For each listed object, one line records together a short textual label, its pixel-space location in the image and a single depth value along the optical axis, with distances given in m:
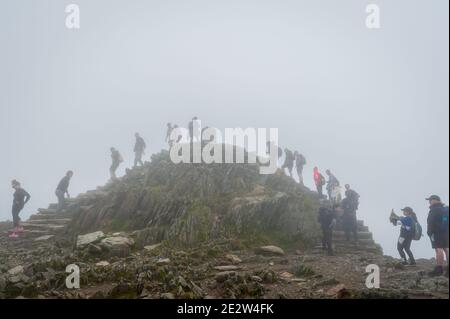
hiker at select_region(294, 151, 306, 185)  27.52
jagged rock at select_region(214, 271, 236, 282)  10.51
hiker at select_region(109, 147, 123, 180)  28.85
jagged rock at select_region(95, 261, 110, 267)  12.88
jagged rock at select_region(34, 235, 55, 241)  19.81
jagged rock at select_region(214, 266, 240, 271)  12.38
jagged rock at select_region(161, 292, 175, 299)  8.59
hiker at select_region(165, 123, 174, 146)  32.97
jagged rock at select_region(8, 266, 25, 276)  11.98
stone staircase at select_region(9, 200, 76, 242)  20.92
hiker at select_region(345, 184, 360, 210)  19.12
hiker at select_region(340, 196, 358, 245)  18.86
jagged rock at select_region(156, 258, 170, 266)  12.49
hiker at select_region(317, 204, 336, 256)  16.50
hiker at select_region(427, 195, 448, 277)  10.06
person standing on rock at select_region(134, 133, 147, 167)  30.75
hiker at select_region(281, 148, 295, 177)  28.58
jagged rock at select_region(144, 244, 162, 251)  15.67
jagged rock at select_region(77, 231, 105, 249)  15.73
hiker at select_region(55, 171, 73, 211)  24.67
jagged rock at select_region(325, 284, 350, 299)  8.66
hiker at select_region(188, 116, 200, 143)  29.72
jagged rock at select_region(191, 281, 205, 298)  9.03
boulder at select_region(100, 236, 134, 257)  14.74
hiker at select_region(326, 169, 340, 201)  24.19
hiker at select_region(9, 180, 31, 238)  20.41
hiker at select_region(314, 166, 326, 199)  24.89
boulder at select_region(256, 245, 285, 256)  16.28
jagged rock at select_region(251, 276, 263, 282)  10.51
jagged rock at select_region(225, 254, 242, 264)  14.04
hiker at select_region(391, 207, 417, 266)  13.31
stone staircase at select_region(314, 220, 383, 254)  18.09
